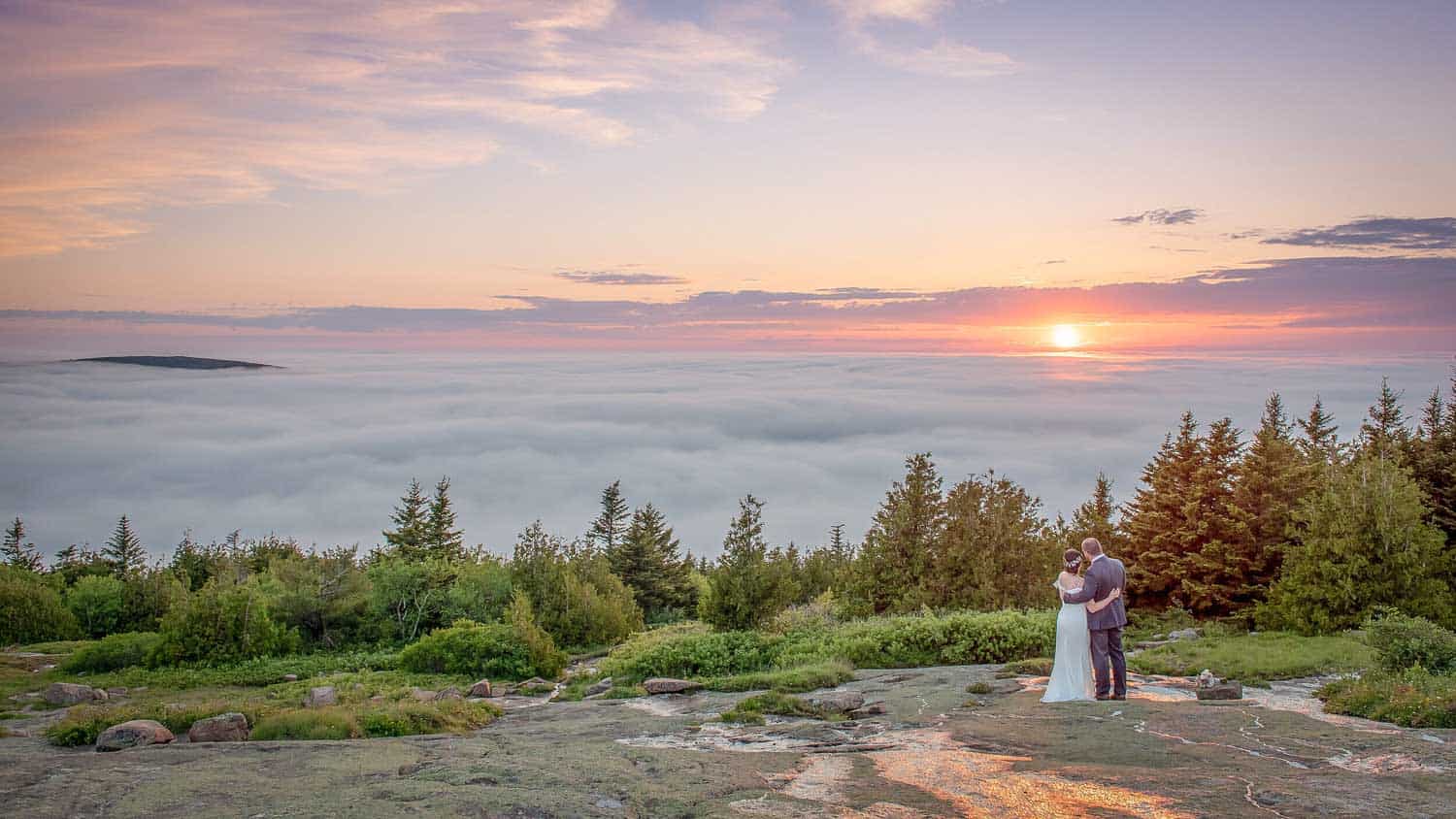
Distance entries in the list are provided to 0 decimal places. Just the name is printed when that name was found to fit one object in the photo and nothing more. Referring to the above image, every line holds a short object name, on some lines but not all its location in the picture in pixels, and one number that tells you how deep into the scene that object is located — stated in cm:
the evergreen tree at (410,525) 5270
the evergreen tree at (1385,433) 2400
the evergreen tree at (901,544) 2534
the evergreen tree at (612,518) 5603
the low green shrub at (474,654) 2038
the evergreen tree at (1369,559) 1866
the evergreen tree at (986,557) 2447
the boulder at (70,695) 1709
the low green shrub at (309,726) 1146
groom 1205
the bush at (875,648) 1805
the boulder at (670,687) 1562
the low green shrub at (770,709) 1214
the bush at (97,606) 3053
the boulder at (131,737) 1066
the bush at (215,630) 2172
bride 1230
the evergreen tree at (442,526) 5444
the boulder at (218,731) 1108
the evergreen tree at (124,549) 4809
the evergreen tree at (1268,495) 2355
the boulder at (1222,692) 1190
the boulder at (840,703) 1248
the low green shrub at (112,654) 2145
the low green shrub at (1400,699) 1026
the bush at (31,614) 2788
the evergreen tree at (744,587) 2186
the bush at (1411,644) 1240
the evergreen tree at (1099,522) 2695
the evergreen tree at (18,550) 5266
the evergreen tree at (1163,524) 2470
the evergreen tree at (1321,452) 2311
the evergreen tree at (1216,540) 2344
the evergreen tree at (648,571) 4659
